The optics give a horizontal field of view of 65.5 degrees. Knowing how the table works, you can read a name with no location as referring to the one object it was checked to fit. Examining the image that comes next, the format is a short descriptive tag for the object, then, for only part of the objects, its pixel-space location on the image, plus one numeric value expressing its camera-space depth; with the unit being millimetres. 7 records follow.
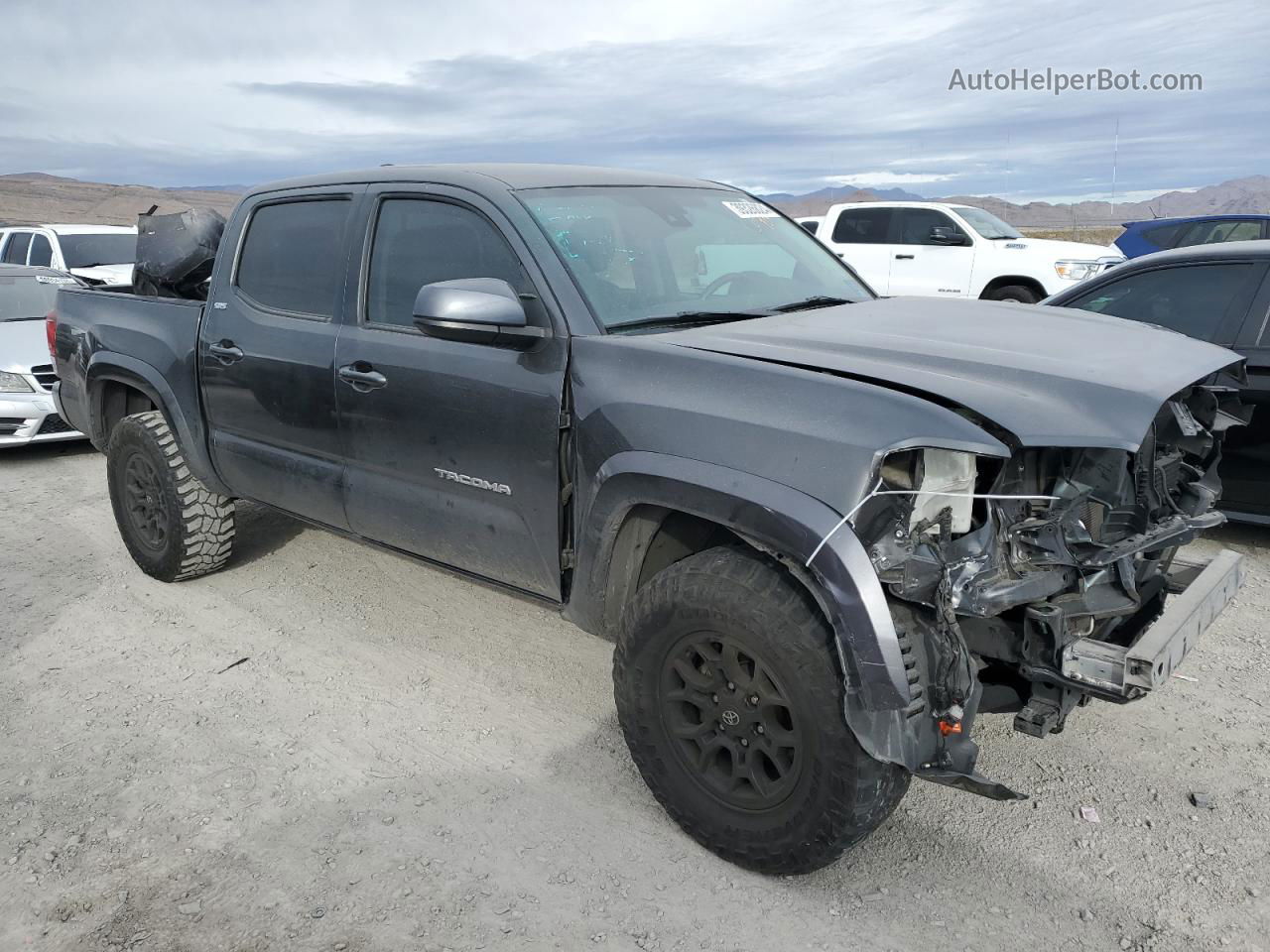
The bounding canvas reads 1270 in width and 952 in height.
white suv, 12289
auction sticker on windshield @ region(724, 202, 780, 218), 4031
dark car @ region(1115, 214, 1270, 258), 11891
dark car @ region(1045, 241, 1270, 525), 4824
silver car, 7725
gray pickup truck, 2398
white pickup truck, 12258
